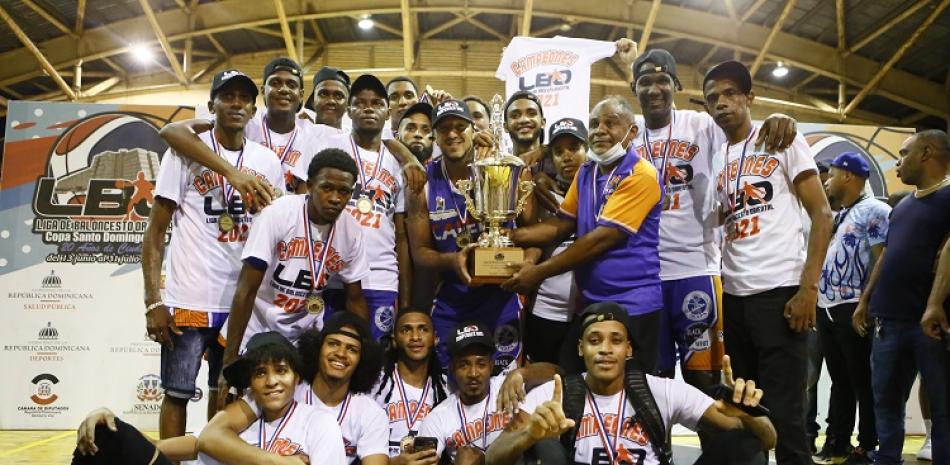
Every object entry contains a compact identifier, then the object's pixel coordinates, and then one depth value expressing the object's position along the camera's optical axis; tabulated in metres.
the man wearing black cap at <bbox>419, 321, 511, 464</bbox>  3.36
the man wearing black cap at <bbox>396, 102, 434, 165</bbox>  4.17
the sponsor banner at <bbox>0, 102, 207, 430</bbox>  6.60
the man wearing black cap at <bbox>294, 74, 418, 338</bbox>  3.76
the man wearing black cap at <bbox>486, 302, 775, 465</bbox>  3.04
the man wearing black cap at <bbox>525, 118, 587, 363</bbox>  3.65
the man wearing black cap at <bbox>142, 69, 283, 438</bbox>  3.33
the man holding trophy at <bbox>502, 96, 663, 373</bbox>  3.25
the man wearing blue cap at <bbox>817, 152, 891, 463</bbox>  5.23
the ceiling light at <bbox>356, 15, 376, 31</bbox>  13.09
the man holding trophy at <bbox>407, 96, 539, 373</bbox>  3.61
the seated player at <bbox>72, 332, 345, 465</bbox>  2.97
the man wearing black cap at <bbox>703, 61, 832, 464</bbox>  3.14
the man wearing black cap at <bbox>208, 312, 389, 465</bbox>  3.27
